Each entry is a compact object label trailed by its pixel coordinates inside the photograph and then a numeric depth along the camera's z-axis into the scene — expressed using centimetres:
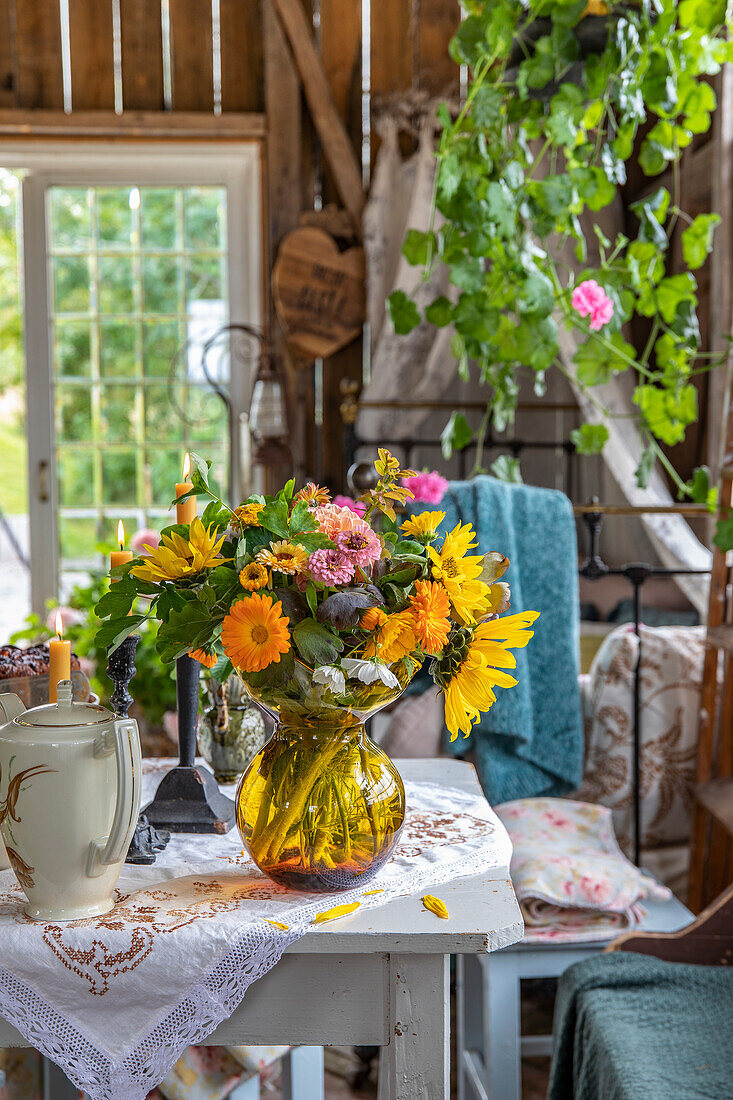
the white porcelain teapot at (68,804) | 81
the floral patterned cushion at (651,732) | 204
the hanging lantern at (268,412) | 313
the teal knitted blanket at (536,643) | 198
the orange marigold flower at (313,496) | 91
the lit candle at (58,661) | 97
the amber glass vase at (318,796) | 86
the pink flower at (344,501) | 122
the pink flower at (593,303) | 206
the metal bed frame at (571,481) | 198
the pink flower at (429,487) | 182
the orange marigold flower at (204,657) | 88
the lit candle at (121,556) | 94
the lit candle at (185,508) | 99
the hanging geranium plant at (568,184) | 202
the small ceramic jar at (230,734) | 118
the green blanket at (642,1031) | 119
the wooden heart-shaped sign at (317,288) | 326
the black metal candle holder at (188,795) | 105
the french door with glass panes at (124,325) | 344
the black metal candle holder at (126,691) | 97
